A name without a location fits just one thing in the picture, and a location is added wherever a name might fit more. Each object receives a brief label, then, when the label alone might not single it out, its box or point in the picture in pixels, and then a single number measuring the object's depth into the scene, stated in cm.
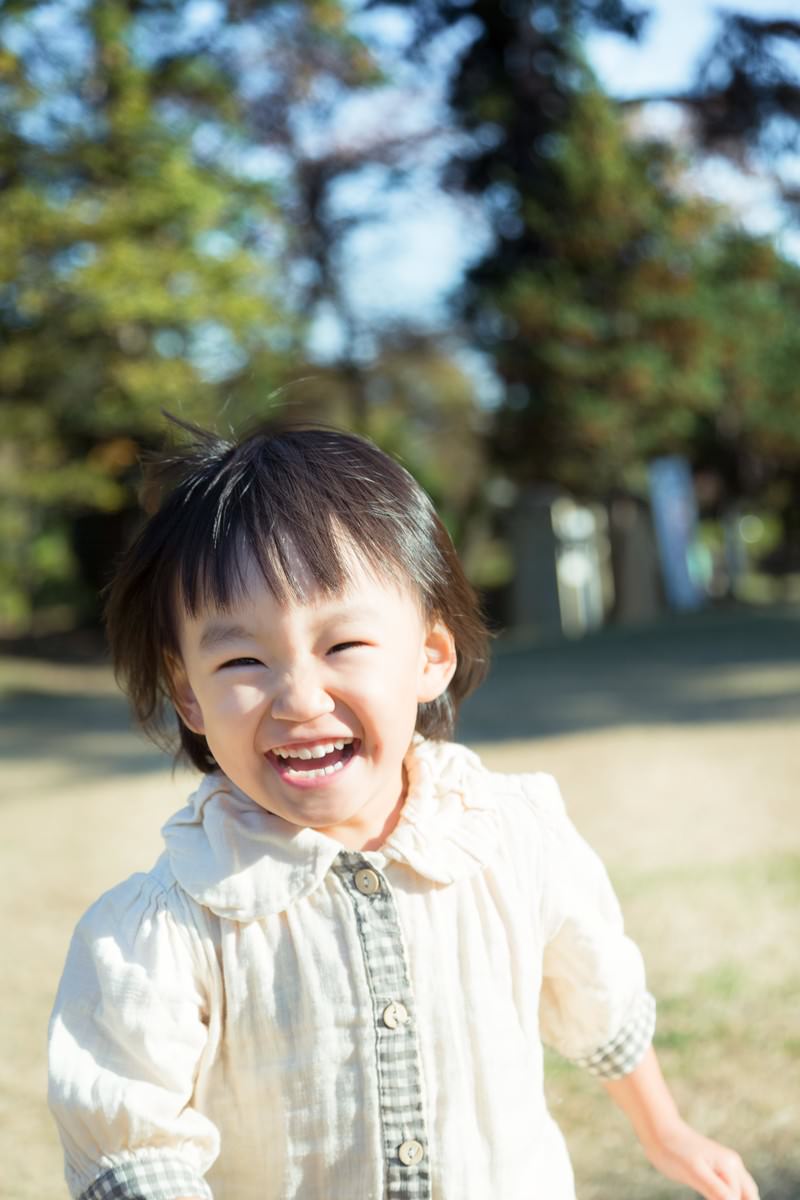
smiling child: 122
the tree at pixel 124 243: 1111
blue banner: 1341
